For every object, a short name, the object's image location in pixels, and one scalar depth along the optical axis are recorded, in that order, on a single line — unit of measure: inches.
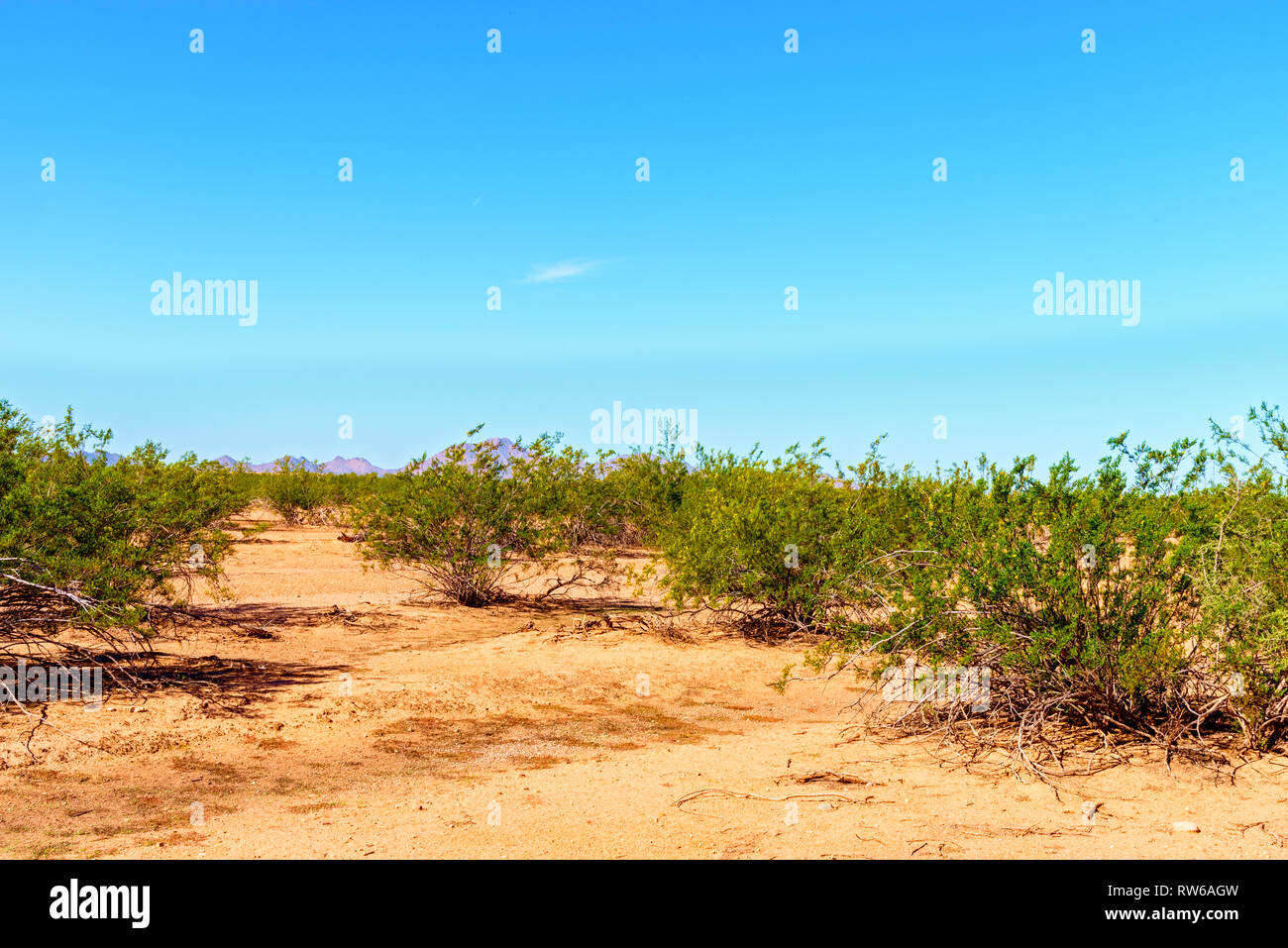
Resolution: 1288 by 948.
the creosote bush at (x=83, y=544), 361.7
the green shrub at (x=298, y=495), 1462.8
